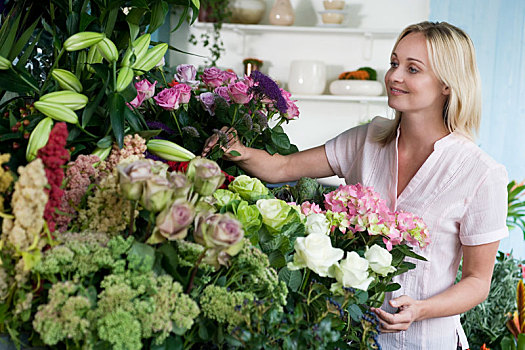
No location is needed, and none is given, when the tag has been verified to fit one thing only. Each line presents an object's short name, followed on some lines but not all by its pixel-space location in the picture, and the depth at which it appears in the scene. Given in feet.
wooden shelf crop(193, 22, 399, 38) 11.66
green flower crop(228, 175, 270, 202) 3.02
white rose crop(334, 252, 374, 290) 2.50
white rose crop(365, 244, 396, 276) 2.75
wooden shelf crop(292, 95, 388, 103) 11.62
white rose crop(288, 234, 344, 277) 2.48
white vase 11.69
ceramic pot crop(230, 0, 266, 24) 11.98
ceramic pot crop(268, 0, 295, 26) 11.85
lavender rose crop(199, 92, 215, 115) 3.69
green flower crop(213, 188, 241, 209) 2.80
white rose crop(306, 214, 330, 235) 2.87
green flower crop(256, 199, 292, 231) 2.68
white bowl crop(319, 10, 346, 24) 11.58
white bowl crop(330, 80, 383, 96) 11.55
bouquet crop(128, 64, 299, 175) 3.51
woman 4.21
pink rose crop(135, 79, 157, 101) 3.27
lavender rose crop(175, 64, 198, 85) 3.90
